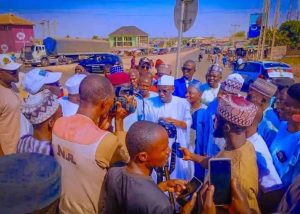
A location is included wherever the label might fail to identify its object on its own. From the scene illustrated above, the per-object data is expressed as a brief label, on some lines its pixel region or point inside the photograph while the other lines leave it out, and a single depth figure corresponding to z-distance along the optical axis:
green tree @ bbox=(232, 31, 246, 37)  117.96
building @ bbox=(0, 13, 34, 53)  49.91
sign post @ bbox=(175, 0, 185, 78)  4.43
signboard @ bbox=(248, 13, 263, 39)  29.09
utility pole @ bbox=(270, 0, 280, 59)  27.47
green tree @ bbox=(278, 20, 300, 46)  38.28
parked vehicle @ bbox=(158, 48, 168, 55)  63.38
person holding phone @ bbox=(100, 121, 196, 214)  1.56
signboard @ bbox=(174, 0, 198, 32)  4.47
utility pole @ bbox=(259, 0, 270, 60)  25.98
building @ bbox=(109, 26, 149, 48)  91.31
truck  32.03
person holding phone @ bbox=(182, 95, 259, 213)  1.89
